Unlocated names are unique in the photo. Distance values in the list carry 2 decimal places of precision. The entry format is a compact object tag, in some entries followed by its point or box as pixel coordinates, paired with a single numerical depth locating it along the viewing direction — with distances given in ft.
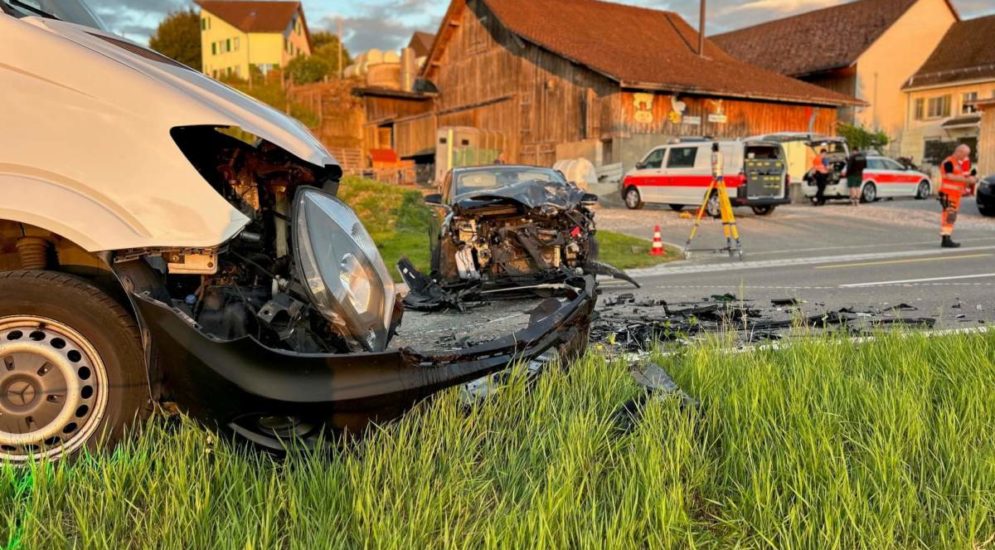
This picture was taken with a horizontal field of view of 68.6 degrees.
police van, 64.85
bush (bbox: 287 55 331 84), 197.88
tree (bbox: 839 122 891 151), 121.39
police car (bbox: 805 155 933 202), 82.58
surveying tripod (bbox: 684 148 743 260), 40.60
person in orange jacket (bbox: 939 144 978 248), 43.68
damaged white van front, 8.88
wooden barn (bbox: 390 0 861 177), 95.61
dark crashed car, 25.36
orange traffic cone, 45.39
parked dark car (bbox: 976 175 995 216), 63.21
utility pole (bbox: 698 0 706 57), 109.39
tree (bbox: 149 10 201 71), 235.81
